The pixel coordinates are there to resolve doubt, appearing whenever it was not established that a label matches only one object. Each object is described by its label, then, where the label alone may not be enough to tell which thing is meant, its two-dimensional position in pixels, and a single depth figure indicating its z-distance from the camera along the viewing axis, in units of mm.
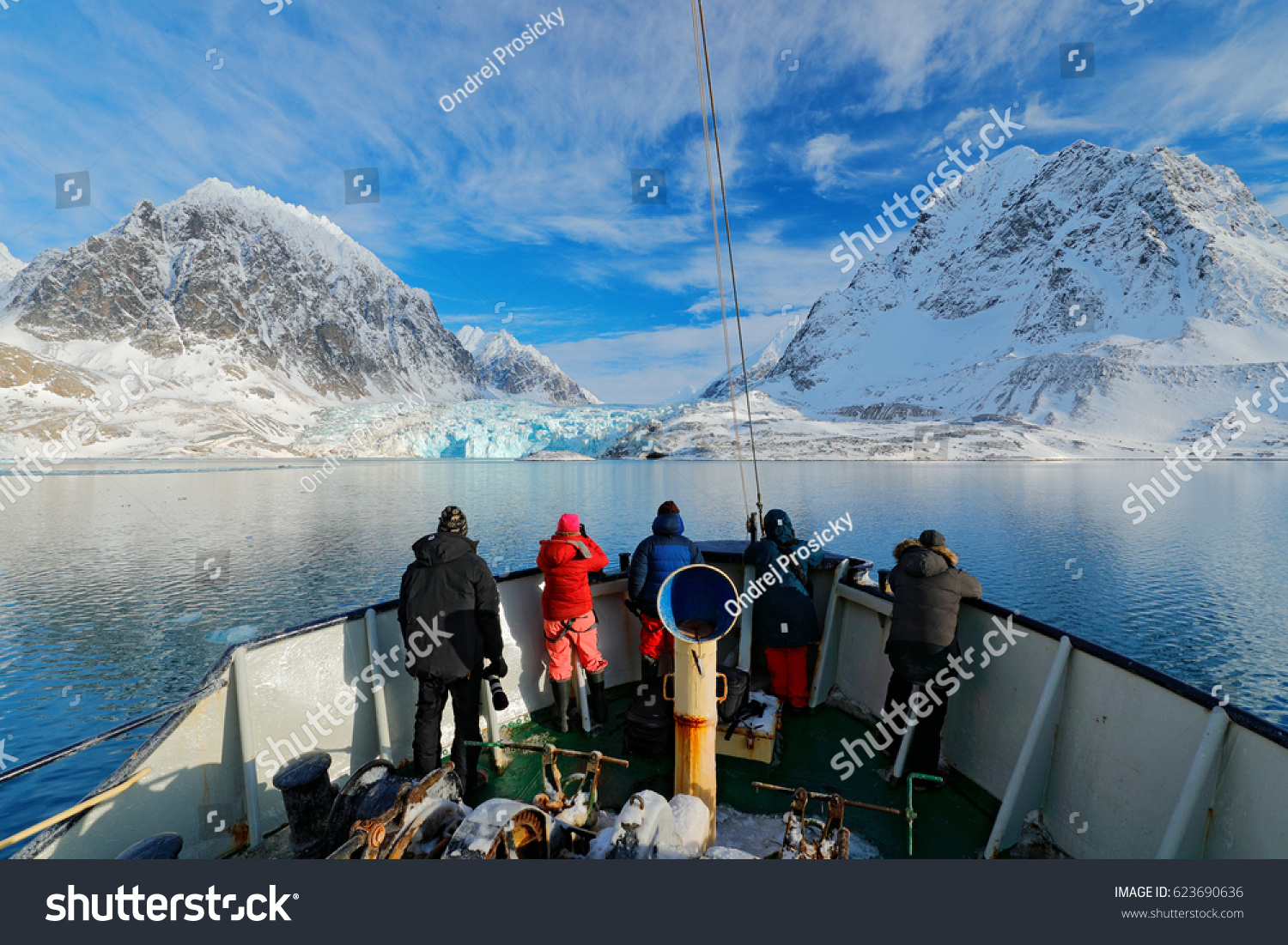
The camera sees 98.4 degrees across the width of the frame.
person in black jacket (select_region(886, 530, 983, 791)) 3809
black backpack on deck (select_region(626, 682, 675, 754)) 4430
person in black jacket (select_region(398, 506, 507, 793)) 3650
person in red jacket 4547
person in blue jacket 4715
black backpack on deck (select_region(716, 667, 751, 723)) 4332
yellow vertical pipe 3090
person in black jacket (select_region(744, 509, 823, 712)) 4953
